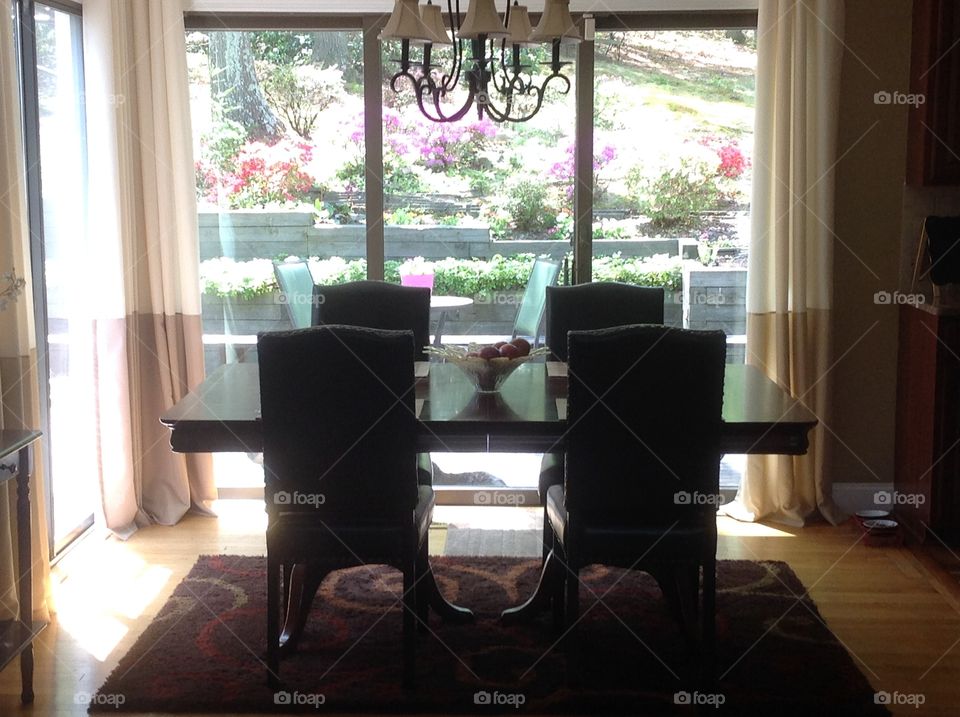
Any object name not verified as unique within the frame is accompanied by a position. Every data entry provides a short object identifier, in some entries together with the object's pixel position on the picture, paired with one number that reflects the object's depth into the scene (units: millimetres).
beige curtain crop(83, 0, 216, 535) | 4680
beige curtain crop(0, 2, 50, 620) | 3674
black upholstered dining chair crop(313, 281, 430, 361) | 4383
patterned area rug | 3320
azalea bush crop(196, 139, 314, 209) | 5062
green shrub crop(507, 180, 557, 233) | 5074
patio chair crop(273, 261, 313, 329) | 4984
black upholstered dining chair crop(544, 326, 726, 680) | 3131
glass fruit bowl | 3590
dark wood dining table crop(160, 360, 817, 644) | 3281
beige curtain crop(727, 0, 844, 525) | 4746
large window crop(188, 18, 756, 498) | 5004
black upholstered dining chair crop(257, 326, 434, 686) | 3184
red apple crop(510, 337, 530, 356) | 3624
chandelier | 3086
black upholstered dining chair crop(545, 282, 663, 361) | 4348
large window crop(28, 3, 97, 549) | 4426
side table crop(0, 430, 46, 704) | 3283
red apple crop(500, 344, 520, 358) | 3596
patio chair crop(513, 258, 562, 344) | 5070
